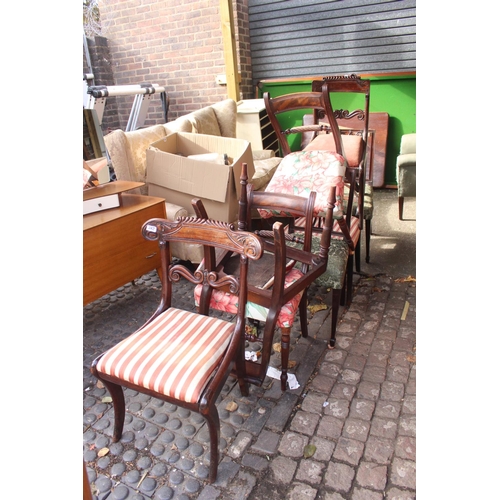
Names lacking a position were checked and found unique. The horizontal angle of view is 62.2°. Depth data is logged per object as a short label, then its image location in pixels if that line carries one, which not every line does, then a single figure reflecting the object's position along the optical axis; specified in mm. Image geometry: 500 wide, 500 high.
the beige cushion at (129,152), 3434
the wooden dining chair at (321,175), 2441
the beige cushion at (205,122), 4500
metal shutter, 5219
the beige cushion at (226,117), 5051
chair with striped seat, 1605
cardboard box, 3168
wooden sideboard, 2617
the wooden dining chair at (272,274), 2025
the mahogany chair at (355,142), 3268
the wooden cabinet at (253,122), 5730
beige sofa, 3408
